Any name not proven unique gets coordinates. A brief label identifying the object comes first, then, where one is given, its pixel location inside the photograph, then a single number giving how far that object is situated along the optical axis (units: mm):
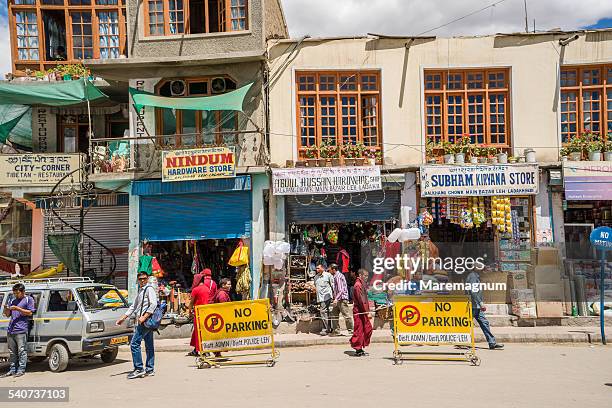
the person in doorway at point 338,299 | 14281
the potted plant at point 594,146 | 16141
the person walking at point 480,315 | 12133
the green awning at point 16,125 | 18547
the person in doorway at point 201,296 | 12005
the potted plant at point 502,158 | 16156
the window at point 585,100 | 16703
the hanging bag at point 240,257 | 16219
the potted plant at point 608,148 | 16125
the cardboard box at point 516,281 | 14898
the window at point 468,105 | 16922
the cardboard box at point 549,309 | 14509
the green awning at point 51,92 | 16734
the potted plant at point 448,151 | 16406
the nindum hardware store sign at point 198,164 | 16391
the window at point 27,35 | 21766
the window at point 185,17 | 17281
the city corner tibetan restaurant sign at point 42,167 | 17906
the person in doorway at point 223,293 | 11852
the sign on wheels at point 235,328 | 10984
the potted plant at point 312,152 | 16953
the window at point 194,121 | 17266
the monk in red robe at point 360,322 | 11688
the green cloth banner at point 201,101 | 15867
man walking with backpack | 10117
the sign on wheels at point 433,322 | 10719
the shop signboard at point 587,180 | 15914
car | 11148
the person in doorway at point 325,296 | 14344
